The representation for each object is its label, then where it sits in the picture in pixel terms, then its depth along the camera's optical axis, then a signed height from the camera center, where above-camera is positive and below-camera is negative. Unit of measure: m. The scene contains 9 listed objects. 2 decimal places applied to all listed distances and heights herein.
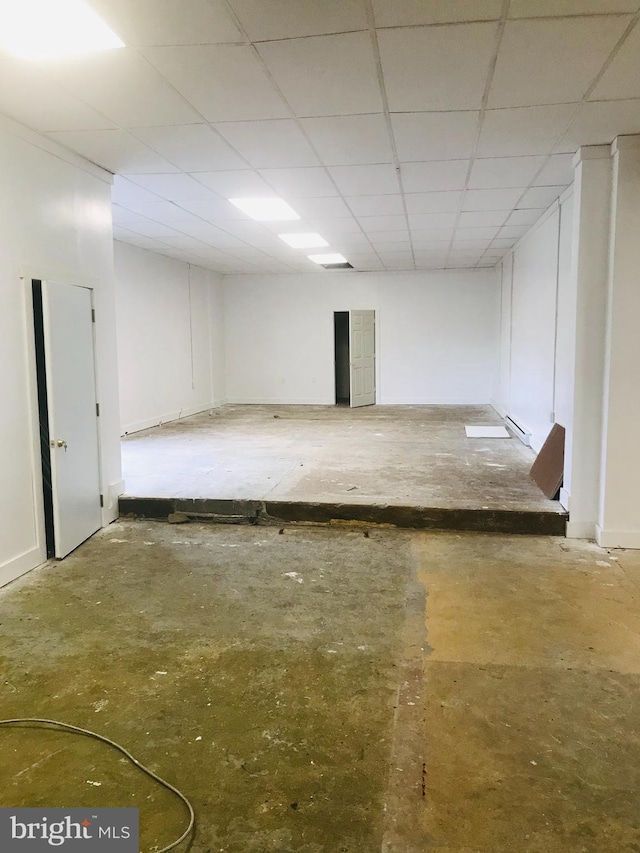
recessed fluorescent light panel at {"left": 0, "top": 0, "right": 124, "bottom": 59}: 2.46 +1.45
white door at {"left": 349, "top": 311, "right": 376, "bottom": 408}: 11.19 +0.08
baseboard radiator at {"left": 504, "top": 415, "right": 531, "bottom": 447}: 7.30 -0.94
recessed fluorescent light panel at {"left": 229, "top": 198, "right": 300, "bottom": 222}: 5.83 +1.55
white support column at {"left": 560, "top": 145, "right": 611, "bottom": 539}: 4.11 +0.22
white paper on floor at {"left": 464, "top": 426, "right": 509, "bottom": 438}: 8.10 -0.98
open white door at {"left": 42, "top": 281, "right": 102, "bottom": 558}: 3.97 -0.35
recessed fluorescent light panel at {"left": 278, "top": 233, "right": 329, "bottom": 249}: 7.85 +1.63
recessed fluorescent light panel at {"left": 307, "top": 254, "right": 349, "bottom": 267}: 9.77 +1.69
